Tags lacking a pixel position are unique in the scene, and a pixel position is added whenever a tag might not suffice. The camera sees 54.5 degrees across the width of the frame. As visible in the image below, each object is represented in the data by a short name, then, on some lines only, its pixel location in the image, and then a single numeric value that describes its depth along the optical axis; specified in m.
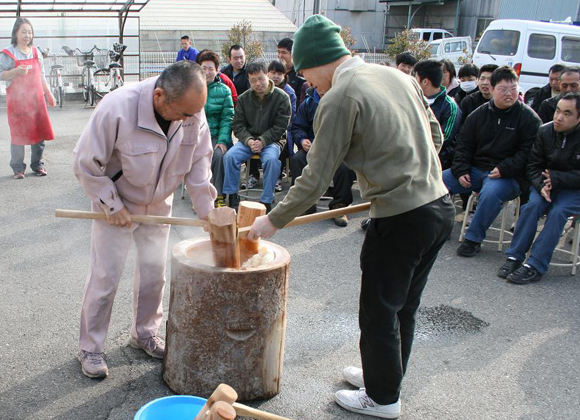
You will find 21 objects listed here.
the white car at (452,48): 20.12
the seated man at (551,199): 5.00
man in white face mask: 7.46
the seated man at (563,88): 6.38
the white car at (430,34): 24.80
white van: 14.18
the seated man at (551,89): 7.07
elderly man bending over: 2.84
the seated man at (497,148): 5.45
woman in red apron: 7.09
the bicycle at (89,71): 14.80
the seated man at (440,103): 5.89
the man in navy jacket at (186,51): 11.39
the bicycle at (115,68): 14.71
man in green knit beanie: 2.48
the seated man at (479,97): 6.53
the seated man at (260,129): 6.52
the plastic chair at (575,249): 5.19
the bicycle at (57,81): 13.97
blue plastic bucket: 2.57
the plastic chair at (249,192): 6.98
